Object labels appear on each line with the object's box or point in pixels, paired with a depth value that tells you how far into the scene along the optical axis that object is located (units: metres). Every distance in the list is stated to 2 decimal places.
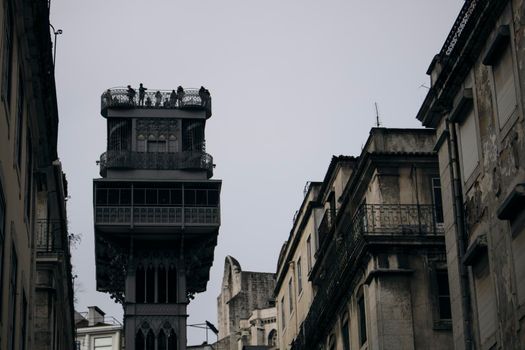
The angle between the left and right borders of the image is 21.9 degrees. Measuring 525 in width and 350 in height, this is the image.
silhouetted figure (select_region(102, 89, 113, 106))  96.19
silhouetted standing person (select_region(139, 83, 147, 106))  96.81
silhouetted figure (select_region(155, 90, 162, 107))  97.31
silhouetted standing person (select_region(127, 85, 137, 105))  96.44
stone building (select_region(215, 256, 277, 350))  149.25
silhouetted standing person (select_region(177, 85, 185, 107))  97.75
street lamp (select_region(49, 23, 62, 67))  32.45
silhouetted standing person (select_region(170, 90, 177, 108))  97.30
